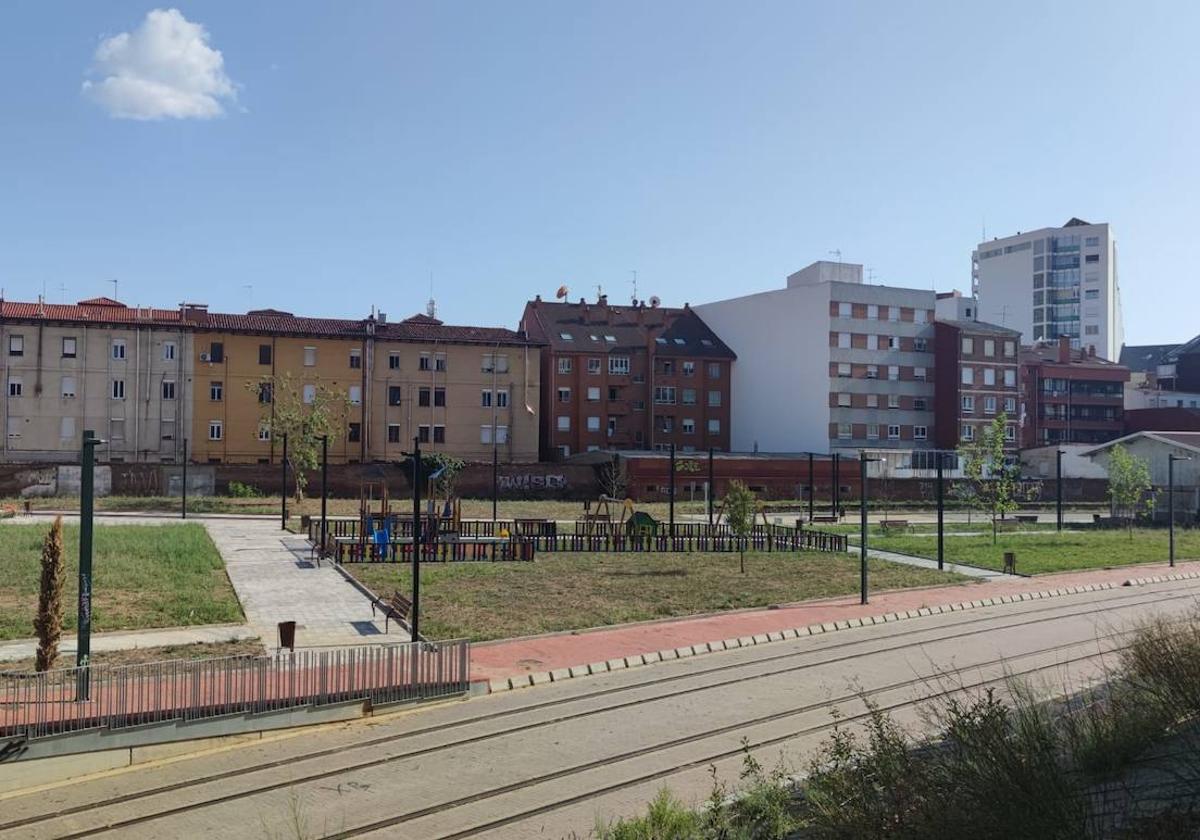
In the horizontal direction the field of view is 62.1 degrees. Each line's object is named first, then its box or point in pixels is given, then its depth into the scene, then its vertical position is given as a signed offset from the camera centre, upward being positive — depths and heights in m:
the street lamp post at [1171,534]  34.54 -3.10
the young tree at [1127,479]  47.94 -1.62
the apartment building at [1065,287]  121.81 +19.80
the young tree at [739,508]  31.73 -2.13
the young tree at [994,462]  42.62 -0.76
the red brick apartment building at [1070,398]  86.50 +4.20
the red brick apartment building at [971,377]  74.44 +5.11
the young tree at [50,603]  14.41 -2.43
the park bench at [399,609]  19.17 -3.30
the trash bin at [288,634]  16.56 -3.26
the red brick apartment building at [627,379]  70.75 +4.55
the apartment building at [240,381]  59.38 +3.58
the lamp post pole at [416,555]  17.41 -2.06
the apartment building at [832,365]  72.88 +5.84
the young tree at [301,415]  53.91 +1.38
